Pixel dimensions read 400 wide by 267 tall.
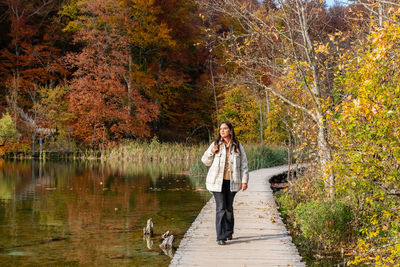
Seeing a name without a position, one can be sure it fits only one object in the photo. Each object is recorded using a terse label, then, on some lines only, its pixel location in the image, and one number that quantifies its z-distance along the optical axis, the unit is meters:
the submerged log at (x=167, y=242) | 7.46
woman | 6.43
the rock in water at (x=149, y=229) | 8.38
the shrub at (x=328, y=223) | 7.08
